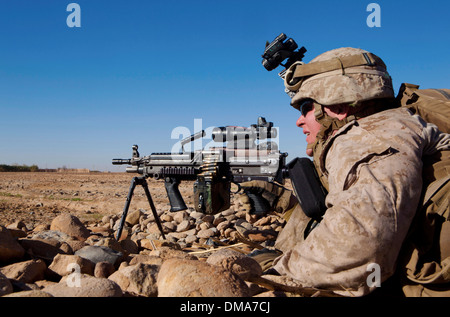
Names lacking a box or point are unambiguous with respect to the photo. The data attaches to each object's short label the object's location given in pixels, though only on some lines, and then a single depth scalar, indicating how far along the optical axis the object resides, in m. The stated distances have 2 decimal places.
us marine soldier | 1.94
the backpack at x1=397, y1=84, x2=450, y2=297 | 2.05
